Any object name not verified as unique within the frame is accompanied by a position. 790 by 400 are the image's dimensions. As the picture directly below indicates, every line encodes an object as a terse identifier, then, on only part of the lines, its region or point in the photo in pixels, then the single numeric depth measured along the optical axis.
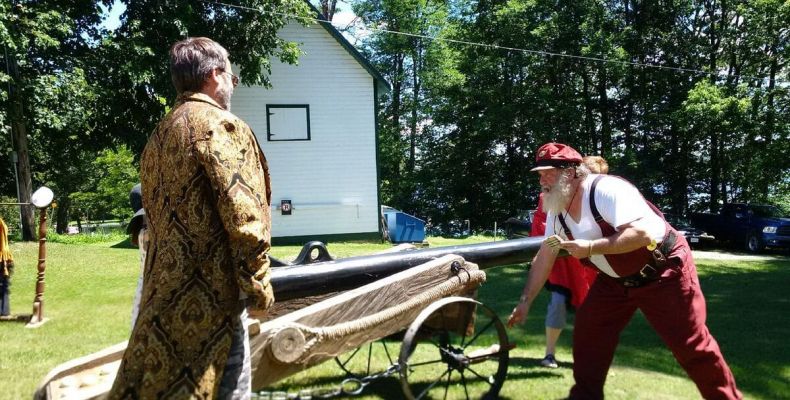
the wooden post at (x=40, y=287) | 7.08
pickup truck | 19.83
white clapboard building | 19.67
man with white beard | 3.19
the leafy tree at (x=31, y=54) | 14.34
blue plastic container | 20.17
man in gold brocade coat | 2.03
